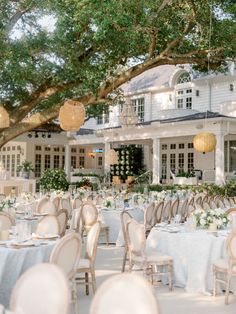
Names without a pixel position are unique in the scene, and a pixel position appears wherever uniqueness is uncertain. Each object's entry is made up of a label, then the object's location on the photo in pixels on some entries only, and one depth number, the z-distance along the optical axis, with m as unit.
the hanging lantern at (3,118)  10.05
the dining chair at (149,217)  11.64
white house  24.07
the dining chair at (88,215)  11.46
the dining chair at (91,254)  7.10
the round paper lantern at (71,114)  10.27
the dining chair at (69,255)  6.00
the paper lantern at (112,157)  24.59
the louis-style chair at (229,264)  7.02
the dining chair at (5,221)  8.41
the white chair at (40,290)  4.06
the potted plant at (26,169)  24.27
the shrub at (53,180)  23.62
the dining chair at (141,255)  7.74
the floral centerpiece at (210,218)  8.29
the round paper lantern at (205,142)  15.19
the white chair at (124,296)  3.71
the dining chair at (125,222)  8.05
